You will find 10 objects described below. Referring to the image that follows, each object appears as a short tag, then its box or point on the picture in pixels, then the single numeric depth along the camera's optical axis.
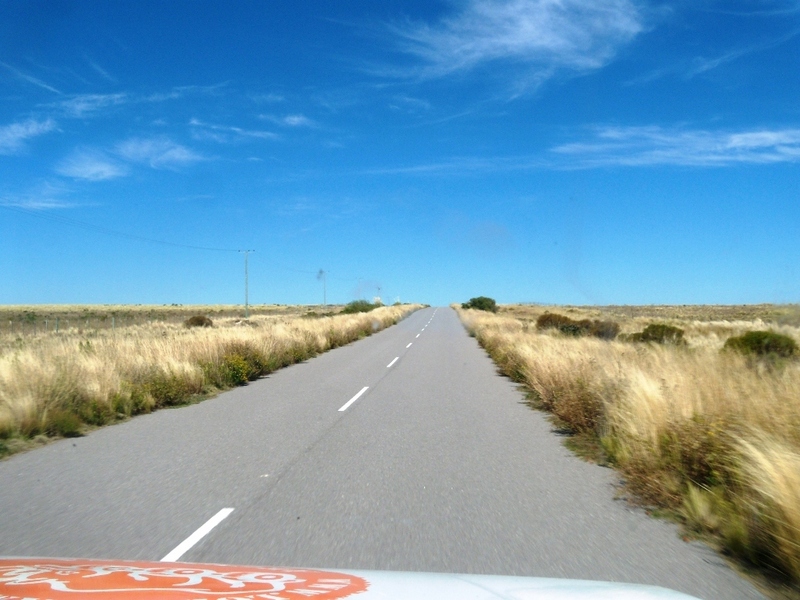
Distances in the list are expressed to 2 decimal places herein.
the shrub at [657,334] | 24.27
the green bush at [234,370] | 16.94
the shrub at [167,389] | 13.39
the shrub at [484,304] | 109.00
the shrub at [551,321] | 37.57
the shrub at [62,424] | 10.21
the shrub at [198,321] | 52.79
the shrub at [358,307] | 83.44
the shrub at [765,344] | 16.78
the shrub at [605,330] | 29.71
